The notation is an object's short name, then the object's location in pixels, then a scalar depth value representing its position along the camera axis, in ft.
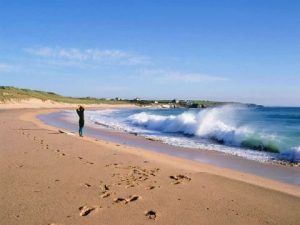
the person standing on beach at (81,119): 46.87
